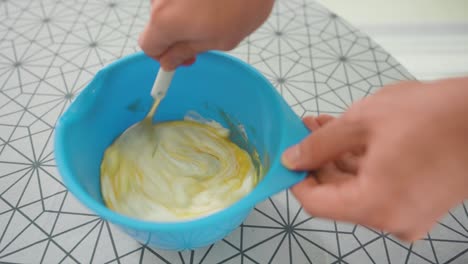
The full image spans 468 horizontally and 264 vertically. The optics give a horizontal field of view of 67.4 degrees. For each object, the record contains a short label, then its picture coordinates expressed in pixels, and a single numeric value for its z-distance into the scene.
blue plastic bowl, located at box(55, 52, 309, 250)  0.33
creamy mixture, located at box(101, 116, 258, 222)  0.46
